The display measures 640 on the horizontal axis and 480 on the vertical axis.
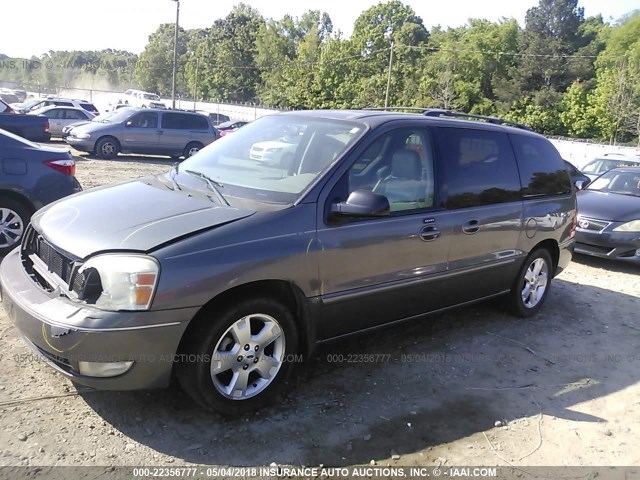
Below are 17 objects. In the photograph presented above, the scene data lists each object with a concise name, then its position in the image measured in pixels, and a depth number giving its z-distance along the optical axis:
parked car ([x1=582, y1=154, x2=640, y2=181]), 13.38
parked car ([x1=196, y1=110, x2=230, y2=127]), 46.88
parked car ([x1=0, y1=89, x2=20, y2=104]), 44.35
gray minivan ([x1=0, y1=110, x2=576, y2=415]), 2.83
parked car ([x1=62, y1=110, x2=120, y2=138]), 17.14
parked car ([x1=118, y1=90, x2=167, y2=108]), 47.44
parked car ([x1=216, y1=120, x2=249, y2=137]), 24.27
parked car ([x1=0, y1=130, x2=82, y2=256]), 5.68
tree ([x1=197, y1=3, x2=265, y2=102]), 92.81
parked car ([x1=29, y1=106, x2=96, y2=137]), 20.95
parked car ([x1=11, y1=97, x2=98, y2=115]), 25.42
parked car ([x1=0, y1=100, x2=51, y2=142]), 14.06
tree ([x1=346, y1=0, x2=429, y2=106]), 65.31
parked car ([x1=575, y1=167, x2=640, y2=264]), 7.59
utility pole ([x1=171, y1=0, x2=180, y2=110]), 33.34
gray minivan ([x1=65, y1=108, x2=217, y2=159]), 16.23
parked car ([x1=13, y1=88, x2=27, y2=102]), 54.18
